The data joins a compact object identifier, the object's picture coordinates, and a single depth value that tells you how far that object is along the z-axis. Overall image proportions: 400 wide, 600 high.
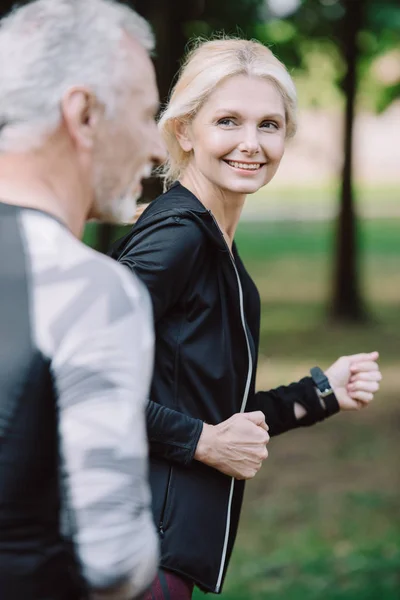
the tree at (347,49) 9.59
